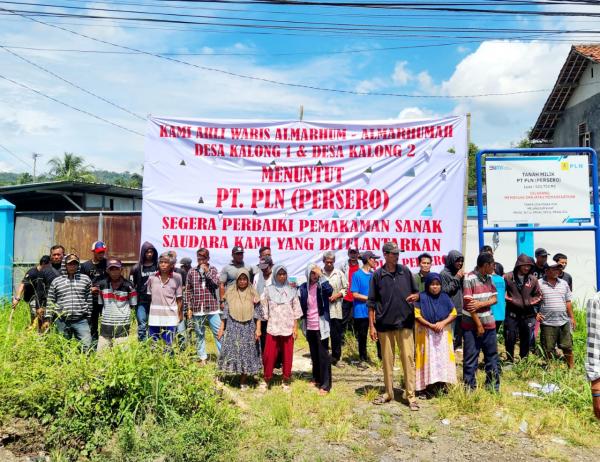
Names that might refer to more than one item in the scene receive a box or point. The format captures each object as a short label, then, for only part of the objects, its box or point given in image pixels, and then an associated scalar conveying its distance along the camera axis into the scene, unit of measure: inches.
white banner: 271.6
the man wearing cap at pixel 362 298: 251.0
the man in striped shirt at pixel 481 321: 195.9
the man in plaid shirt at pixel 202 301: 228.4
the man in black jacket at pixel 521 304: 237.6
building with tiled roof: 638.5
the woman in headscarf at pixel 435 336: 198.7
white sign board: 253.8
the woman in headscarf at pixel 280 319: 217.3
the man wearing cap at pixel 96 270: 214.4
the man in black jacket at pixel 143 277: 217.2
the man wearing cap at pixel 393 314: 195.8
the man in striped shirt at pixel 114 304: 200.4
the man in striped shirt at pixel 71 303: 199.5
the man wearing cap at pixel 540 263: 251.9
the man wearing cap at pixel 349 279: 255.8
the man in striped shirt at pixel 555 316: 231.0
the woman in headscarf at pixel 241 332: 215.5
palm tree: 1371.6
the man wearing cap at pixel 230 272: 234.4
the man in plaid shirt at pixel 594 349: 131.8
